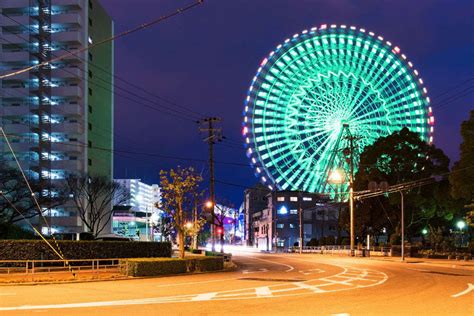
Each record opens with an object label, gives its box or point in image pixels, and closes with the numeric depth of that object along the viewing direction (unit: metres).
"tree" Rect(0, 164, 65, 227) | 57.34
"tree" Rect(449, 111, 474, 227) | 50.38
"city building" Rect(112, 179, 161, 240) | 129.38
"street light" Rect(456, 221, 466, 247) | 75.03
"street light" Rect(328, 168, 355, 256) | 60.97
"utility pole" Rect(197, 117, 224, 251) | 50.16
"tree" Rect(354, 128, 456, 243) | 65.88
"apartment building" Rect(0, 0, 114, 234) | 80.94
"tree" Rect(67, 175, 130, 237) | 72.81
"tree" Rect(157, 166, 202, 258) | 36.44
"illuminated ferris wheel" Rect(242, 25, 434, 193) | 63.97
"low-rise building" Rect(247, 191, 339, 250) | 127.31
